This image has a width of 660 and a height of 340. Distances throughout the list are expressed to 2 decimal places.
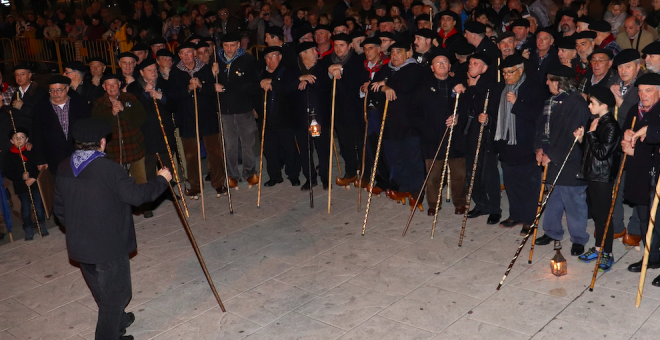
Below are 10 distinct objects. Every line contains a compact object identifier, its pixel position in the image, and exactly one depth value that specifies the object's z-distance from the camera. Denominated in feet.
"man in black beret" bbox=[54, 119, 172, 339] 17.37
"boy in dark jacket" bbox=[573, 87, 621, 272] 20.84
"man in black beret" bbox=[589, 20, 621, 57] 28.67
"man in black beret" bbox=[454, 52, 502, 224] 25.53
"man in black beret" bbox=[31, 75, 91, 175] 26.99
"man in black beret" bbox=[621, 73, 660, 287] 20.18
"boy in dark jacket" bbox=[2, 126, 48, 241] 27.27
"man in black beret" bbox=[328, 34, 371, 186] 30.45
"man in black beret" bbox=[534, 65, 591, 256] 22.13
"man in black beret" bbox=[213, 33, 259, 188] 31.91
